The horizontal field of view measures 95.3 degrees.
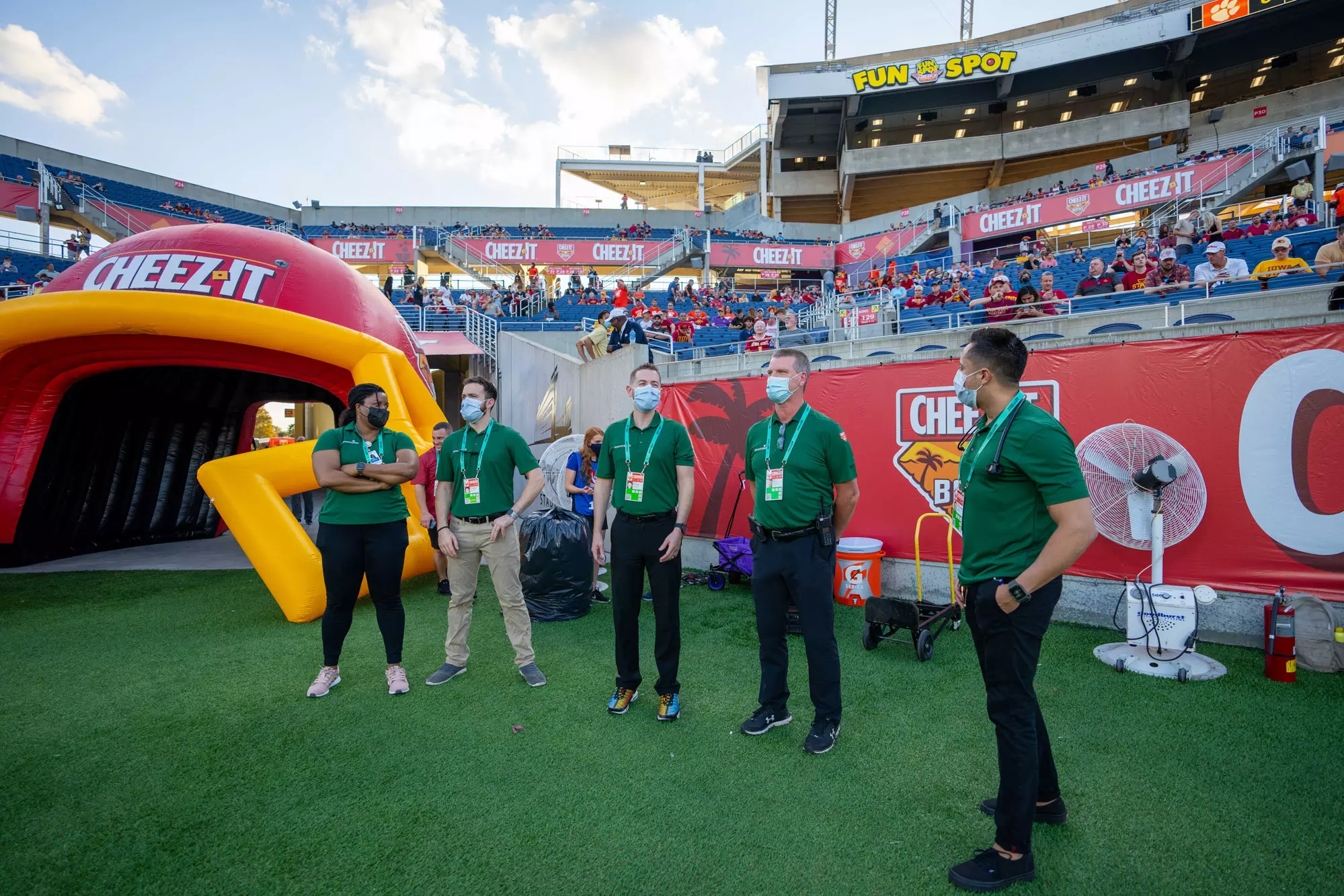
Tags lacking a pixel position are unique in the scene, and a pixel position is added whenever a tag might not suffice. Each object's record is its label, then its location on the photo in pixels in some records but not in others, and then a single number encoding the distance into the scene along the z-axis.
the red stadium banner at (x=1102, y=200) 19.41
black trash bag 5.69
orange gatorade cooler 5.74
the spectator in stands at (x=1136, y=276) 8.94
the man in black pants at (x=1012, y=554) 2.03
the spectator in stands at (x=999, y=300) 7.99
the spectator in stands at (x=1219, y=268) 7.76
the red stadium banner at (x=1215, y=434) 4.20
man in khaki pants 3.94
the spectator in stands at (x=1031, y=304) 7.67
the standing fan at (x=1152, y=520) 4.00
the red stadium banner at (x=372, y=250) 29.81
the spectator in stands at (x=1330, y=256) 5.90
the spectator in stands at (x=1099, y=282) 8.55
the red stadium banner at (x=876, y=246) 26.45
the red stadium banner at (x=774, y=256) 29.55
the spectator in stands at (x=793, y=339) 10.05
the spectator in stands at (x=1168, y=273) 7.83
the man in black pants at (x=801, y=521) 3.09
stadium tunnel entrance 7.98
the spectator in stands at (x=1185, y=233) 12.17
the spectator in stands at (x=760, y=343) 10.14
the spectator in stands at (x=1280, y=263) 7.04
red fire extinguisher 3.71
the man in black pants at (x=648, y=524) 3.50
